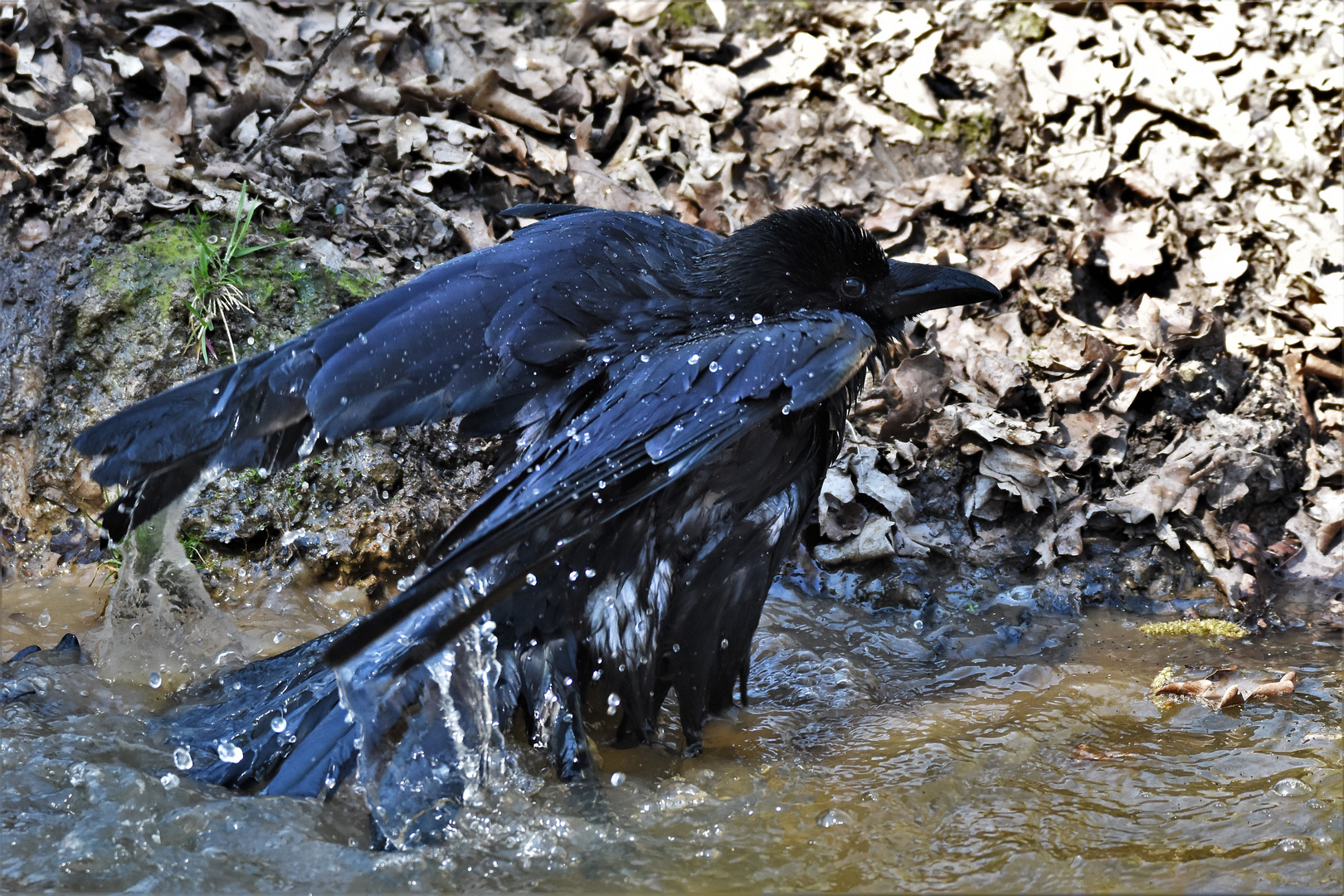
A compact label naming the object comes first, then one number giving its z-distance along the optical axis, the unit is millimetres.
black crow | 6297
